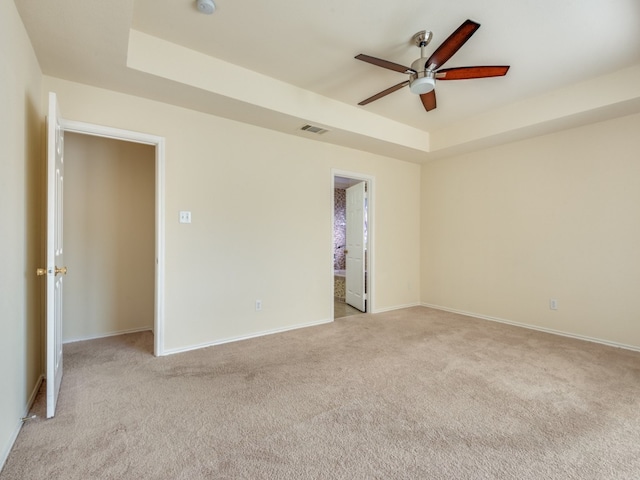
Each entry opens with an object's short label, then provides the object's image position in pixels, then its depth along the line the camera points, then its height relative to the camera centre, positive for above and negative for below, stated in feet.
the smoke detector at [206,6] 6.64 +5.12
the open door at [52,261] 6.10 -0.46
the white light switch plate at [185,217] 10.04 +0.72
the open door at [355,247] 15.55 -0.44
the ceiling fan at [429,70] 7.30 +4.24
